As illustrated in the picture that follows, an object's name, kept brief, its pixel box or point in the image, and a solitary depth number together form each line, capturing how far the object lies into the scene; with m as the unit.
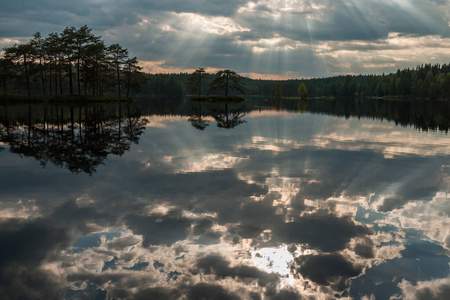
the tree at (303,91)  170.94
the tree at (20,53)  85.25
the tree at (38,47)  87.94
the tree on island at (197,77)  132.00
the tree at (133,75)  105.06
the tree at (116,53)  99.12
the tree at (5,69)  87.18
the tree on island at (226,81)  128.50
